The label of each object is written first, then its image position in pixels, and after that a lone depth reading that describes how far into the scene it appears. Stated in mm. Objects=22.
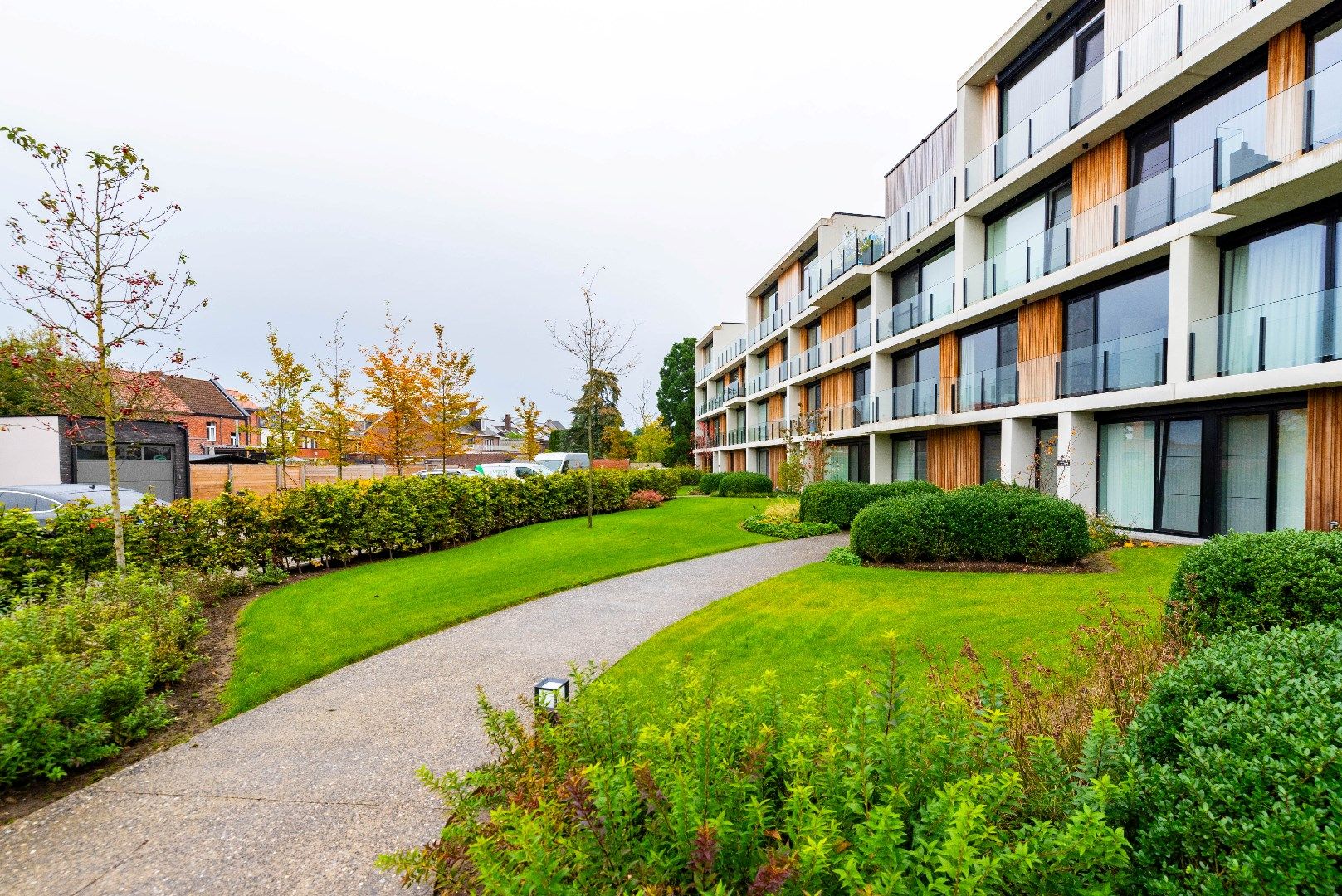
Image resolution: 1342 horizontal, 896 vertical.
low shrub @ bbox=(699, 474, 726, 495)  33250
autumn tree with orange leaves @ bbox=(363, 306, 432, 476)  18953
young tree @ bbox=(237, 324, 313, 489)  17516
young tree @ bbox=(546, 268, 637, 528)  16344
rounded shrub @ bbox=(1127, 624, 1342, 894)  1486
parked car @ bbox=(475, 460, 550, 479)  23209
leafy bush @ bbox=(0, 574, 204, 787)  3746
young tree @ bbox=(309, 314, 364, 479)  18547
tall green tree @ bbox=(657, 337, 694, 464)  67812
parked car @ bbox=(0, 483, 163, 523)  12602
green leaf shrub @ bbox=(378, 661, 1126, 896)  1534
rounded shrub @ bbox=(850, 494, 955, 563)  9656
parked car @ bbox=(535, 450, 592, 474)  30316
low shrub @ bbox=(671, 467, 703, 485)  42534
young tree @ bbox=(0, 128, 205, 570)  7129
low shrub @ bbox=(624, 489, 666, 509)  23203
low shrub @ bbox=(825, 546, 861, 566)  10034
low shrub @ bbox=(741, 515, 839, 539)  13992
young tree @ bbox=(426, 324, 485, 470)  20219
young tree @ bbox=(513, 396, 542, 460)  31203
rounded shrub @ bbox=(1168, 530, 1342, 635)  3611
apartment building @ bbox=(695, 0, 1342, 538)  9219
